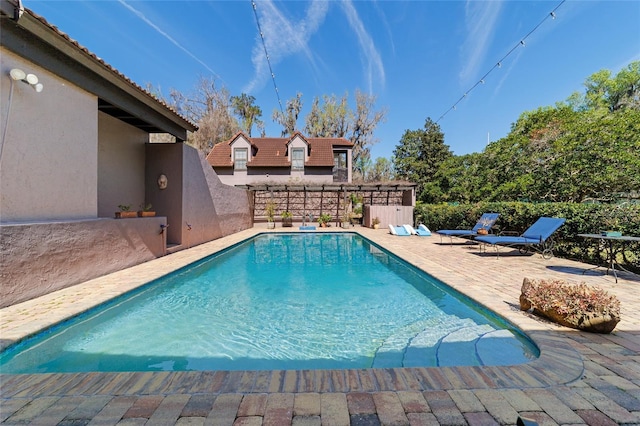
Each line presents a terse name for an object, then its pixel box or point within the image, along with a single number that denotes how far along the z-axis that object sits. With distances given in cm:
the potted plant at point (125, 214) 627
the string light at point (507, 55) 643
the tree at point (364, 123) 2841
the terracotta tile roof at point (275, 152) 1981
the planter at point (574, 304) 289
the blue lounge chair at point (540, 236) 653
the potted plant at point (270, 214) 1702
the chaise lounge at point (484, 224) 905
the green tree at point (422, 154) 2859
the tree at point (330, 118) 2845
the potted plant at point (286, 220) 1739
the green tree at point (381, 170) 3409
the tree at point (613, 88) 2575
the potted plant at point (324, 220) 1752
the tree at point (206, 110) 2514
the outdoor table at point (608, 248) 475
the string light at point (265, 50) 698
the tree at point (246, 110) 3132
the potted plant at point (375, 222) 1639
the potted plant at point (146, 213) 685
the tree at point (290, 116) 2935
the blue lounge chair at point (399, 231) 1314
